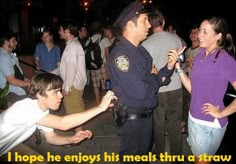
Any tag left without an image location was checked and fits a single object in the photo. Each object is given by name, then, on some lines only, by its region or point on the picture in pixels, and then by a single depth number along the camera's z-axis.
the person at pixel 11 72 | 3.28
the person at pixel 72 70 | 3.27
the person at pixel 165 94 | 2.79
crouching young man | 2.01
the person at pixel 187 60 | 3.75
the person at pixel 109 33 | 5.43
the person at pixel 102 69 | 5.23
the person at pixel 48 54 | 4.28
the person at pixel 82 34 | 6.03
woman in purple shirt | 1.97
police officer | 2.15
